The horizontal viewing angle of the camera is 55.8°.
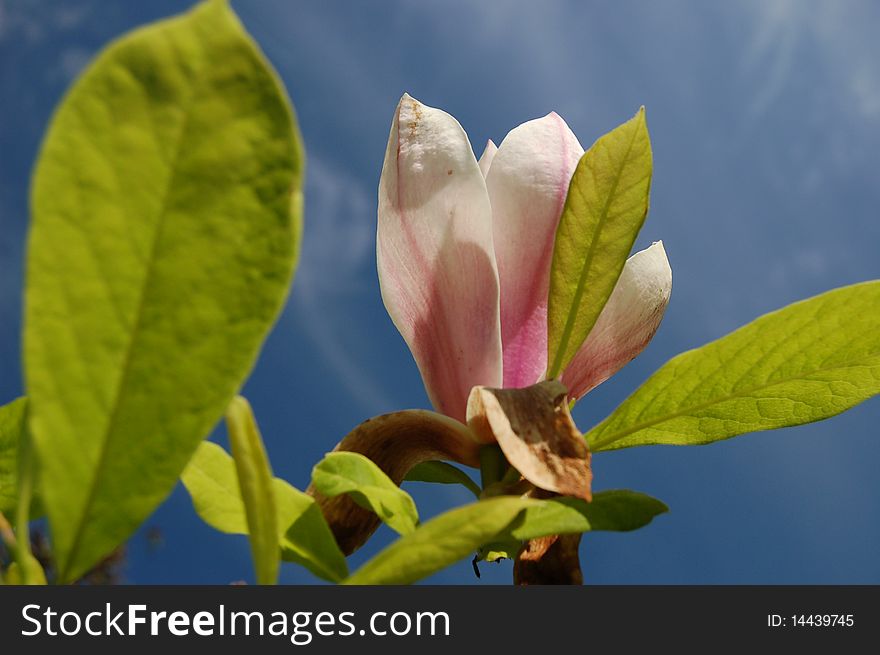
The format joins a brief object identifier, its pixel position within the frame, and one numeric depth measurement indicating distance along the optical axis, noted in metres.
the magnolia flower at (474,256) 0.51
